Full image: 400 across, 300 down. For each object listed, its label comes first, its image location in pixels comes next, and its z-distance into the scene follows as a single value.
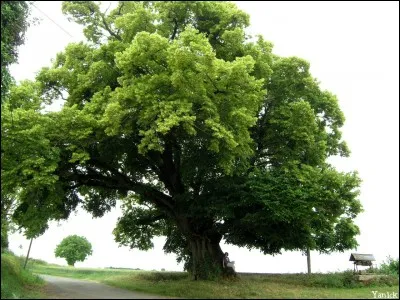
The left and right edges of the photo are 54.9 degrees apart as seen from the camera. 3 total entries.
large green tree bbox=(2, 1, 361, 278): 13.71
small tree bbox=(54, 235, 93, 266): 47.16
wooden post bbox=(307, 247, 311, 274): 23.52
